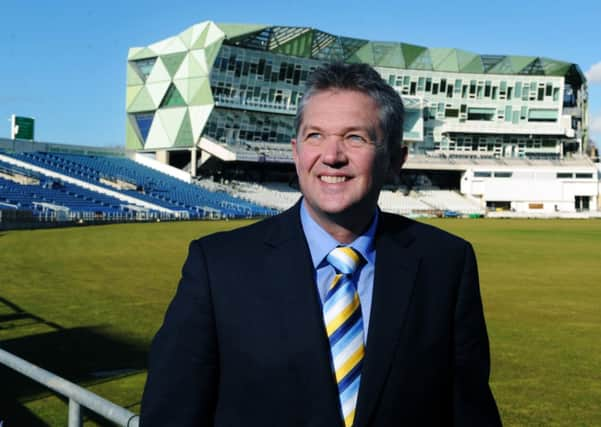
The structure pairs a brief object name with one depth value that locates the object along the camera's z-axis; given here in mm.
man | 2658
